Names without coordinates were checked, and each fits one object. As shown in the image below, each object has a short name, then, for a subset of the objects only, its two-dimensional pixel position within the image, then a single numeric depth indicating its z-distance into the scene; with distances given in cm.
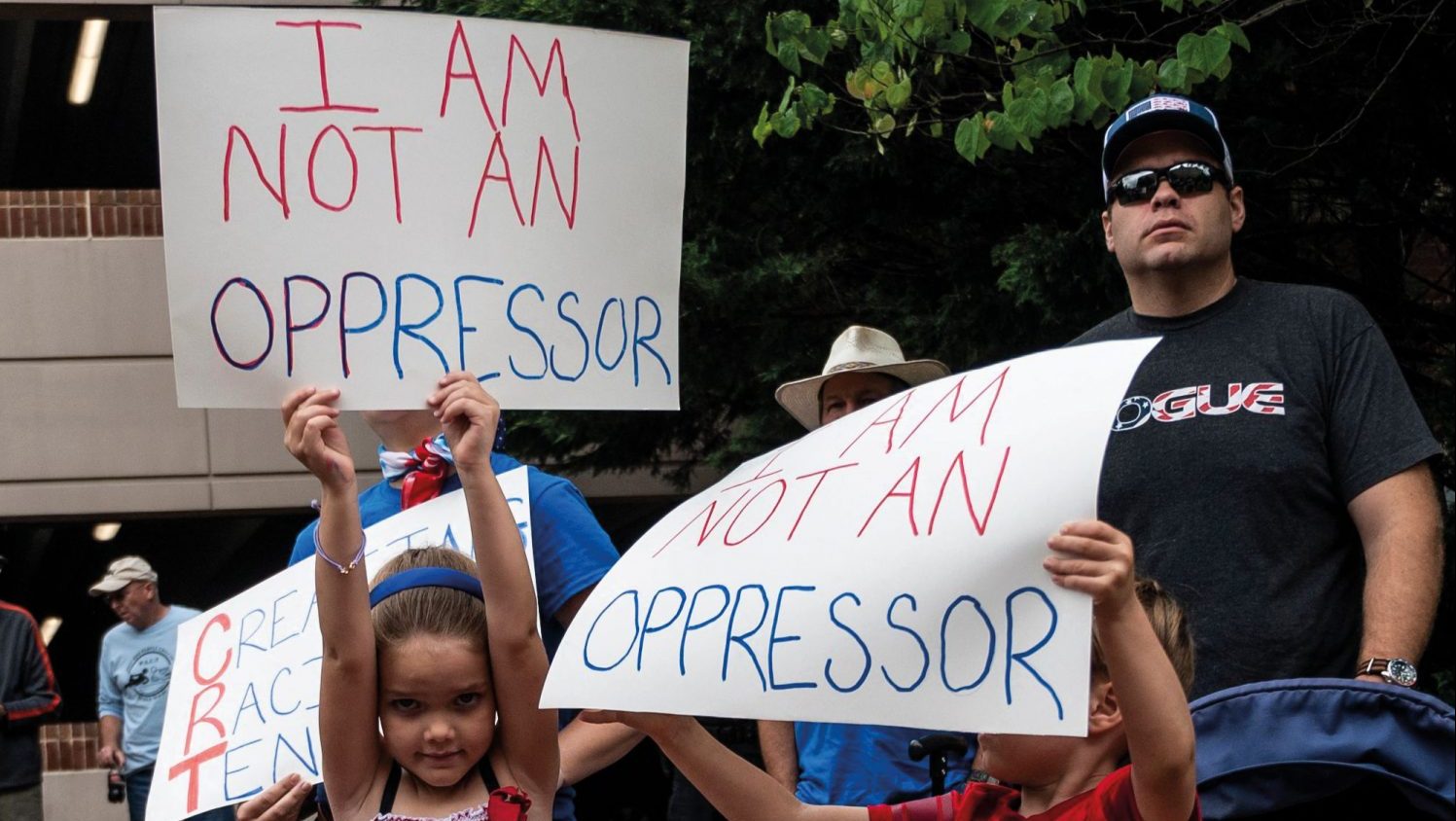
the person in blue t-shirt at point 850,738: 454
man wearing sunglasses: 333
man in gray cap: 990
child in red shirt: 215
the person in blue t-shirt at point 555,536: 317
